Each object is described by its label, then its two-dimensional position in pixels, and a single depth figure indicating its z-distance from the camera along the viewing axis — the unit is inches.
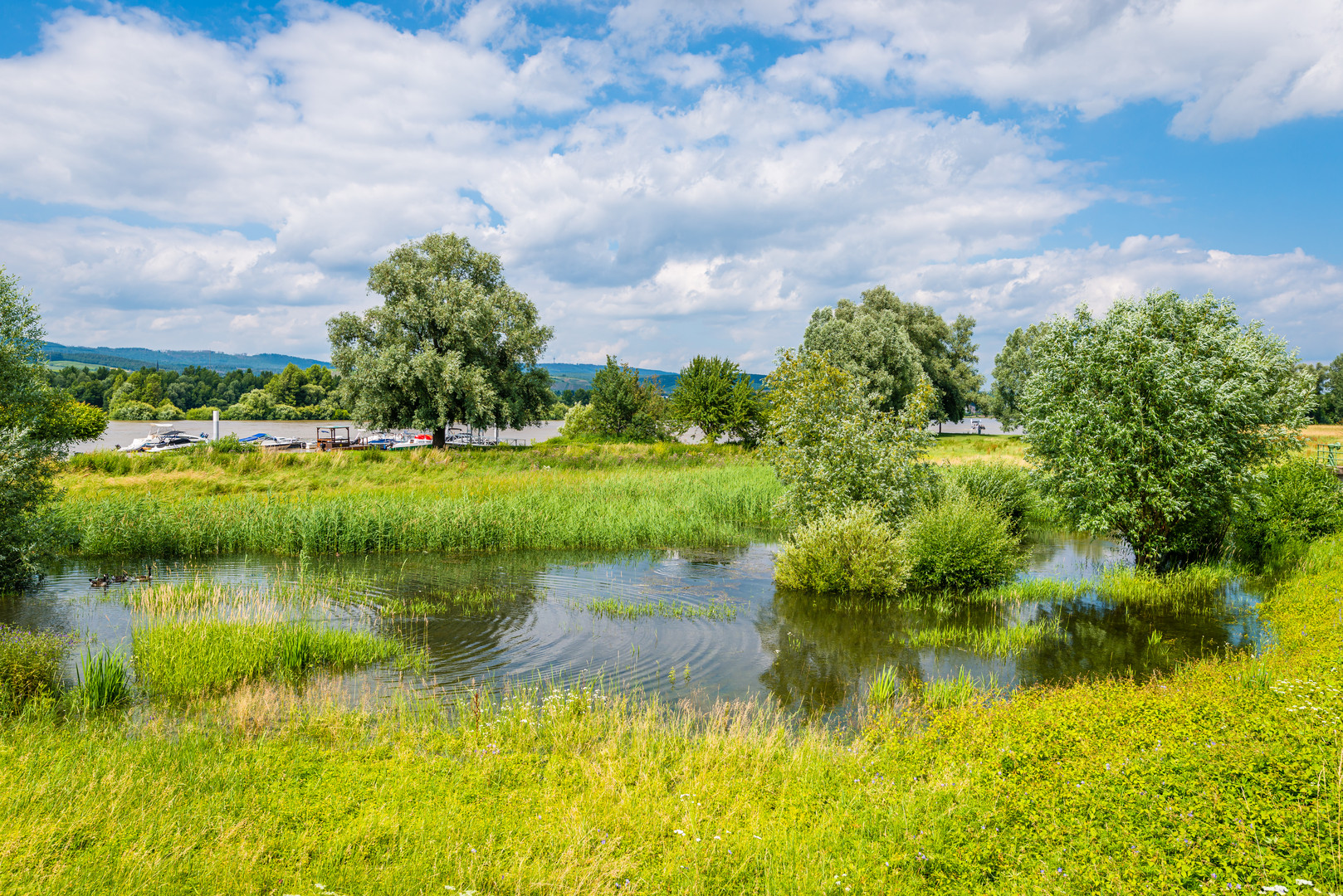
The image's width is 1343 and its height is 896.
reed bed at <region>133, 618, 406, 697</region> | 427.5
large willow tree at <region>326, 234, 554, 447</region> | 1739.7
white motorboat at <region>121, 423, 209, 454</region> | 2308.1
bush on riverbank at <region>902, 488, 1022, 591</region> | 703.1
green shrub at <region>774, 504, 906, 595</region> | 677.3
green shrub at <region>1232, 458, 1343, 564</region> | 840.3
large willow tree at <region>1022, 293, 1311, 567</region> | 711.7
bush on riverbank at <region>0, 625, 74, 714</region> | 379.2
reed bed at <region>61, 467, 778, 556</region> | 852.6
